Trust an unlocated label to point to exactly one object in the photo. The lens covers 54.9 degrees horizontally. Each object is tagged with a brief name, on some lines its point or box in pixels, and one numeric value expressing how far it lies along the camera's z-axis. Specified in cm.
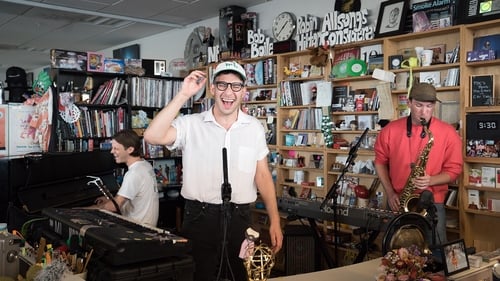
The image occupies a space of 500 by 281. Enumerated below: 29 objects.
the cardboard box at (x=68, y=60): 516
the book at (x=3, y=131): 423
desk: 193
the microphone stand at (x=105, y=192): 313
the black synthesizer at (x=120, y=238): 147
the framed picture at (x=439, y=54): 420
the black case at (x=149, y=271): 145
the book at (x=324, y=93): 503
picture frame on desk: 179
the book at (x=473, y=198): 394
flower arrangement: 156
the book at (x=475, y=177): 392
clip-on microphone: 229
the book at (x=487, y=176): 385
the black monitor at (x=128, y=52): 869
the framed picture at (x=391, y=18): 443
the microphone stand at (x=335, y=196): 361
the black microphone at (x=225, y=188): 171
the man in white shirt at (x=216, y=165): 227
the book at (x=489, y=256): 212
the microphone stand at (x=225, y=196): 170
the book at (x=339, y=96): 498
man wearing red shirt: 320
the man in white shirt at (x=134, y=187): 344
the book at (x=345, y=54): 491
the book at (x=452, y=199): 405
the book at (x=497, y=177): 382
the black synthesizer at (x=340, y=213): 344
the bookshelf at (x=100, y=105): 518
